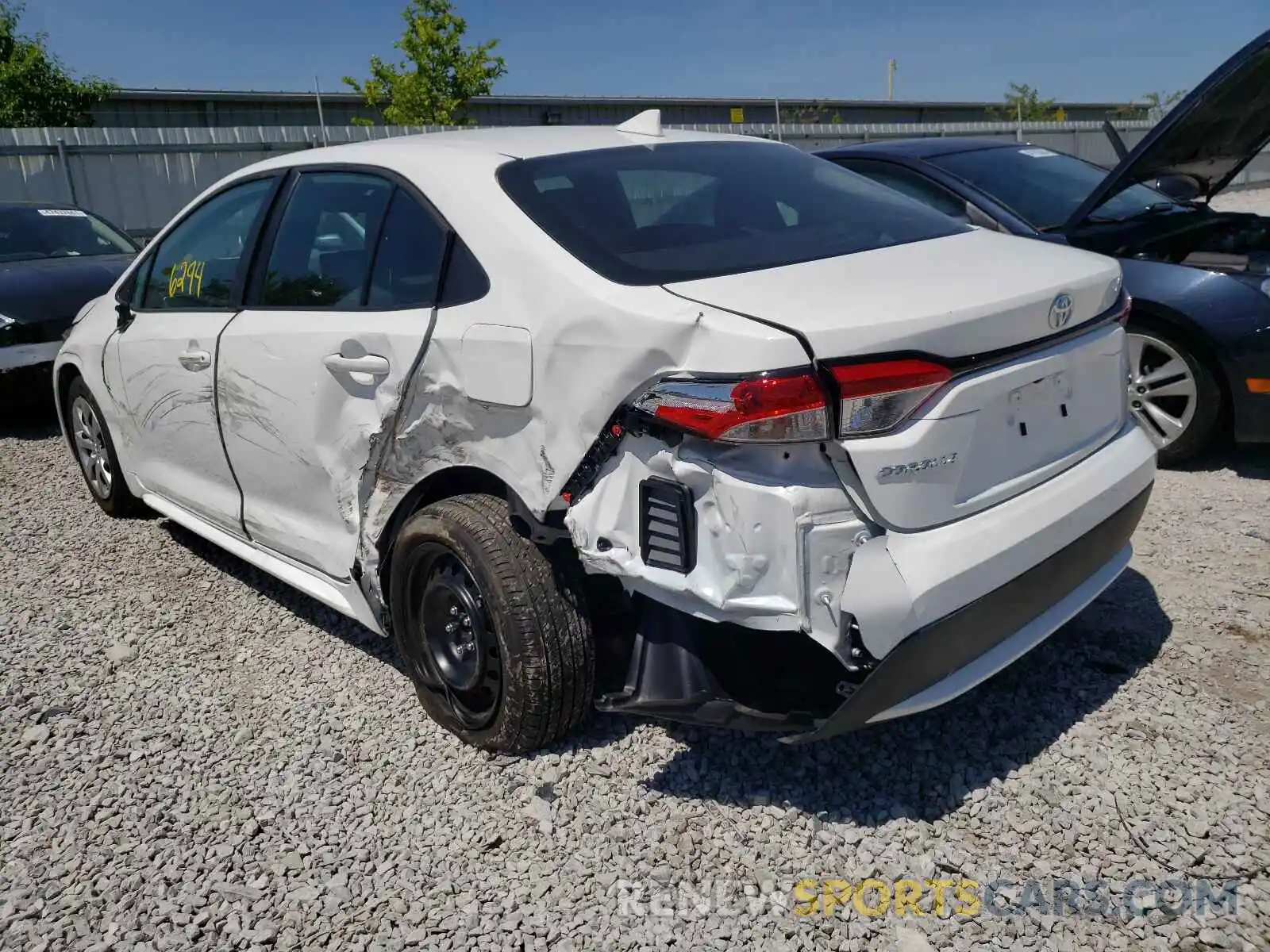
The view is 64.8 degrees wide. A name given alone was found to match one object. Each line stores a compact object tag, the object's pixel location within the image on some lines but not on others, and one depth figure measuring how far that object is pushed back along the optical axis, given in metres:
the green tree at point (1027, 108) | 41.66
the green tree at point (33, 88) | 23.23
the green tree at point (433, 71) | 25.28
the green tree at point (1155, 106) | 31.77
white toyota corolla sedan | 2.09
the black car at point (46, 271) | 6.51
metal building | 29.81
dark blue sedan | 4.25
